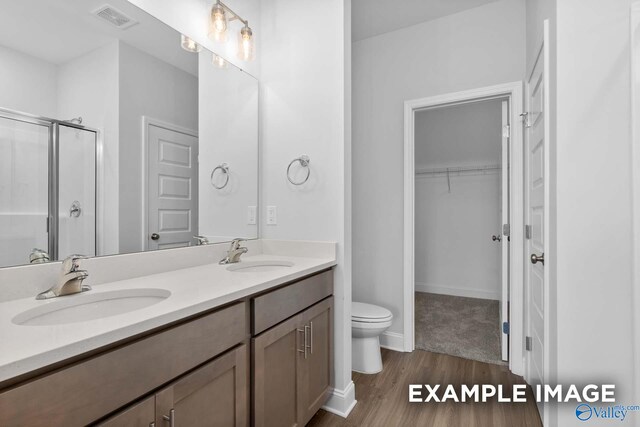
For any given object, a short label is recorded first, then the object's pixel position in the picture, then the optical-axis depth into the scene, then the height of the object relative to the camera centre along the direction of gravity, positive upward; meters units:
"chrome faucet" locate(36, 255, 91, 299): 1.02 -0.22
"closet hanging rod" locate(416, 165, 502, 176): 3.96 +0.56
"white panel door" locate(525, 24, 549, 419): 1.58 -0.01
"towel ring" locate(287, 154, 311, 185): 1.91 +0.31
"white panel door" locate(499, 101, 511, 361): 2.29 -0.05
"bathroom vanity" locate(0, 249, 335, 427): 0.66 -0.40
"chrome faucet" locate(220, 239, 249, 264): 1.74 -0.21
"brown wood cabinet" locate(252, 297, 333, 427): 1.24 -0.69
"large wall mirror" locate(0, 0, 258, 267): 1.07 +0.34
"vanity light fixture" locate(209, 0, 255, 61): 1.68 +1.03
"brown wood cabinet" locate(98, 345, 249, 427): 0.80 -0.54
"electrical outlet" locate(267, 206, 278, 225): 2.03 -0.01
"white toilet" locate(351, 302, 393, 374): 2.19 -0.87
